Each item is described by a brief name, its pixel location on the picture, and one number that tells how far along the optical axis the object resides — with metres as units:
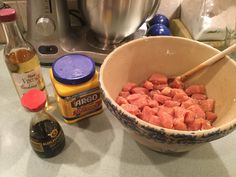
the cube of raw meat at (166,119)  0.39
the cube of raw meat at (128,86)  0.49
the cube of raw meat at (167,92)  0.48
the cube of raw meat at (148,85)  0.51
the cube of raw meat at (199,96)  0.49
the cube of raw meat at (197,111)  0.44
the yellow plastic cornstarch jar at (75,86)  0.45
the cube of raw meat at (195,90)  0.50
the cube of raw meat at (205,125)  0.41
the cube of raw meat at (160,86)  0.51
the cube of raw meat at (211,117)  0.45
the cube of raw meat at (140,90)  0.49
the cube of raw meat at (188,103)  0.45
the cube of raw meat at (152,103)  0.45
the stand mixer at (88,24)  0.51
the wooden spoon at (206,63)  0.45
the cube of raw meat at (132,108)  0.41
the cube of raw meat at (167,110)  0.43
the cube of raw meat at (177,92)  0.48
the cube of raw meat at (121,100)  0.45
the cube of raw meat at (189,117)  0.41
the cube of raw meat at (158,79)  0.52
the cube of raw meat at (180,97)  0.47
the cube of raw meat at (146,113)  0.42
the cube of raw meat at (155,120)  0.40
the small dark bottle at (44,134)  0.41
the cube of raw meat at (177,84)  0.51
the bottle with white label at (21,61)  0.46
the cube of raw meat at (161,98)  0.47
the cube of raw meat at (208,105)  0.46
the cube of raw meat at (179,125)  0.39
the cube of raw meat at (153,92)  0.49
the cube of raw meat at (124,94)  0.48
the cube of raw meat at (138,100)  0.45
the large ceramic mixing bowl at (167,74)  0.34
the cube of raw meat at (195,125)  0.41
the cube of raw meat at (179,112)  0.41
